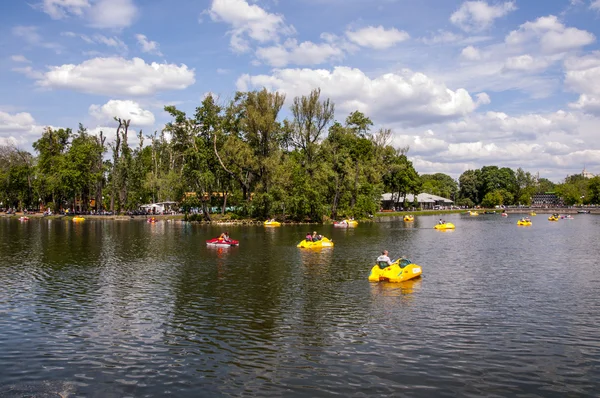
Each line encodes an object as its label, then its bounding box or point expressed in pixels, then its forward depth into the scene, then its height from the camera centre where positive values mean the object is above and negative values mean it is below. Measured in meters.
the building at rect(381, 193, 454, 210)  148.38 +1.33
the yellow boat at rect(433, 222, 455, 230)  74.31 -3.37
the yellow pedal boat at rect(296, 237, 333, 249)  46.78 -3.76
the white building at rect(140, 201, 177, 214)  113.94 +0.25
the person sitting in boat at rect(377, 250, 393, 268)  29.78 -3.51
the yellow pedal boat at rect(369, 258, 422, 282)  28.47 -4.02
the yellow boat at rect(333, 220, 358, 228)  81.56 -3.14
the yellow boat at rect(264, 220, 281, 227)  81.81 -2.98
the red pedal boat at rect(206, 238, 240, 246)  47.87 -3.56
